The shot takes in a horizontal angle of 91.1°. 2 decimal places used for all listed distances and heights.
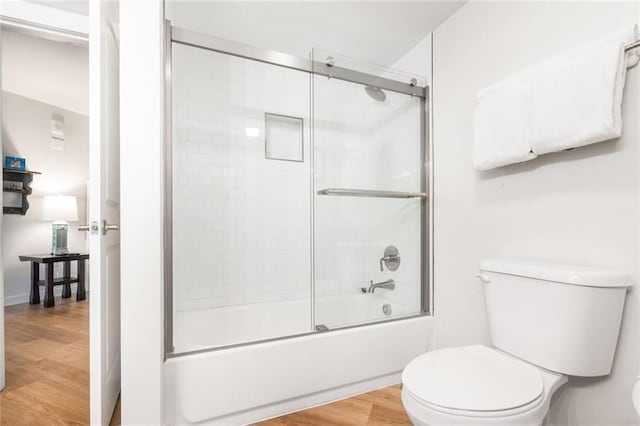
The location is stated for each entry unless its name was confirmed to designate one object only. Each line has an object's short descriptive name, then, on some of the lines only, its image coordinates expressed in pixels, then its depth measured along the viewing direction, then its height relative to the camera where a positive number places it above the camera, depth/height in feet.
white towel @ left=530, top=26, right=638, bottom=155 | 3.49 +1.38
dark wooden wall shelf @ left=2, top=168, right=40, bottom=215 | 10.71 +0.80
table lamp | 11.48 -0.11
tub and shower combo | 4.70 -0.35
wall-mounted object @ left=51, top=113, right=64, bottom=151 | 12.12 +3.17
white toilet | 3.05 -1.77
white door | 3.93 +0.08
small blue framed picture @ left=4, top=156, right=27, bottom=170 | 10.62 +1.74
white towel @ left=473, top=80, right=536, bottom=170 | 4.37 +1.27
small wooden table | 10.58 -2.31
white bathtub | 4.32 -2.41
